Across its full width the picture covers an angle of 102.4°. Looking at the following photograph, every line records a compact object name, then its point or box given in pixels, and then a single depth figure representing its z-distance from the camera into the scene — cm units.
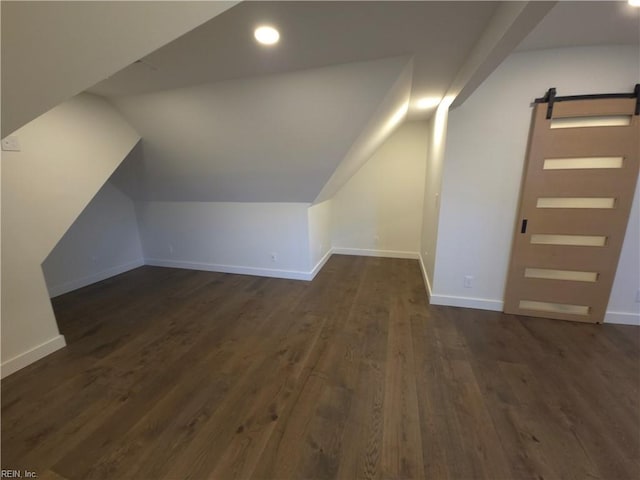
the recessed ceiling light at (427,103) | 280
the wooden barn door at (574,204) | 215
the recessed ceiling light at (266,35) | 141
